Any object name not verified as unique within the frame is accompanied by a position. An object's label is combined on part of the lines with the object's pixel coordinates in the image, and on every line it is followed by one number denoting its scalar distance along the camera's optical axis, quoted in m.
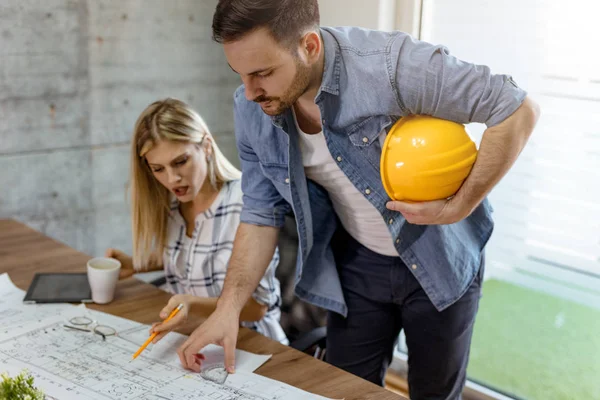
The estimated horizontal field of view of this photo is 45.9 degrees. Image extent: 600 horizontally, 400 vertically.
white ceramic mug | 1.85
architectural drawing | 1.42
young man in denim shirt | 1.46
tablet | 1.88
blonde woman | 2.10
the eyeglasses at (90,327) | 1.70
